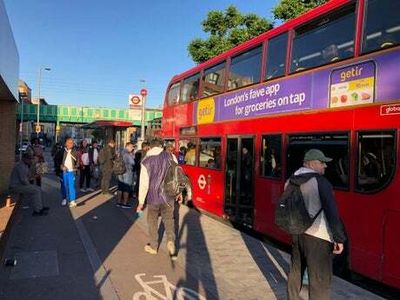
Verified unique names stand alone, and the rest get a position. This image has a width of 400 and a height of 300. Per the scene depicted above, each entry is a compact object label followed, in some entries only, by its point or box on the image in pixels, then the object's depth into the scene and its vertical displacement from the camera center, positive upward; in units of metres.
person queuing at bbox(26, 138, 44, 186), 13.29 -0.78
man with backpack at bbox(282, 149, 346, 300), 4.70 -0.77
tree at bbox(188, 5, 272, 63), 19.91 +4.26
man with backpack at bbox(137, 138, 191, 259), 7.38 -0.79
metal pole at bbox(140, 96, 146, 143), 20.33 +1.24
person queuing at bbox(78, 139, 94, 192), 16.64 -1.14
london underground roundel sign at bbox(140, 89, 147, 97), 20.16 +1.70
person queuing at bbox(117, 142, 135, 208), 12.60 -1.21
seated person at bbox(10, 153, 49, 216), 10.97 -1.22
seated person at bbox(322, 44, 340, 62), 7.06 +1.27
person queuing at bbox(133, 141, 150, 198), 14.77 -0.94
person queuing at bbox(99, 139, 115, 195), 14.66 -0.71
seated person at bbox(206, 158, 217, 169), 11.41 -0.59
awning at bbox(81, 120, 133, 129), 21.38 +0.43
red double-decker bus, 5.98 +0.33
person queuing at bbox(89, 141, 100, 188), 17.06 -0.85
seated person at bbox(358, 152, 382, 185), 6.06 -0.30
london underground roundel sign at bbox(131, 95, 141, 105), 20.50 +1.40
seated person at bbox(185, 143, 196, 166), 12.79 -0.46
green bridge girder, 60.31 +2.30
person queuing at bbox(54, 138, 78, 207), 12.44 -1.02
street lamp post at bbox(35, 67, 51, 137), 49.00 +1.12
